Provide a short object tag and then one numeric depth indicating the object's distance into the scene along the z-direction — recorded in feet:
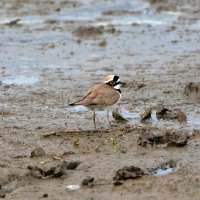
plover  33.78
